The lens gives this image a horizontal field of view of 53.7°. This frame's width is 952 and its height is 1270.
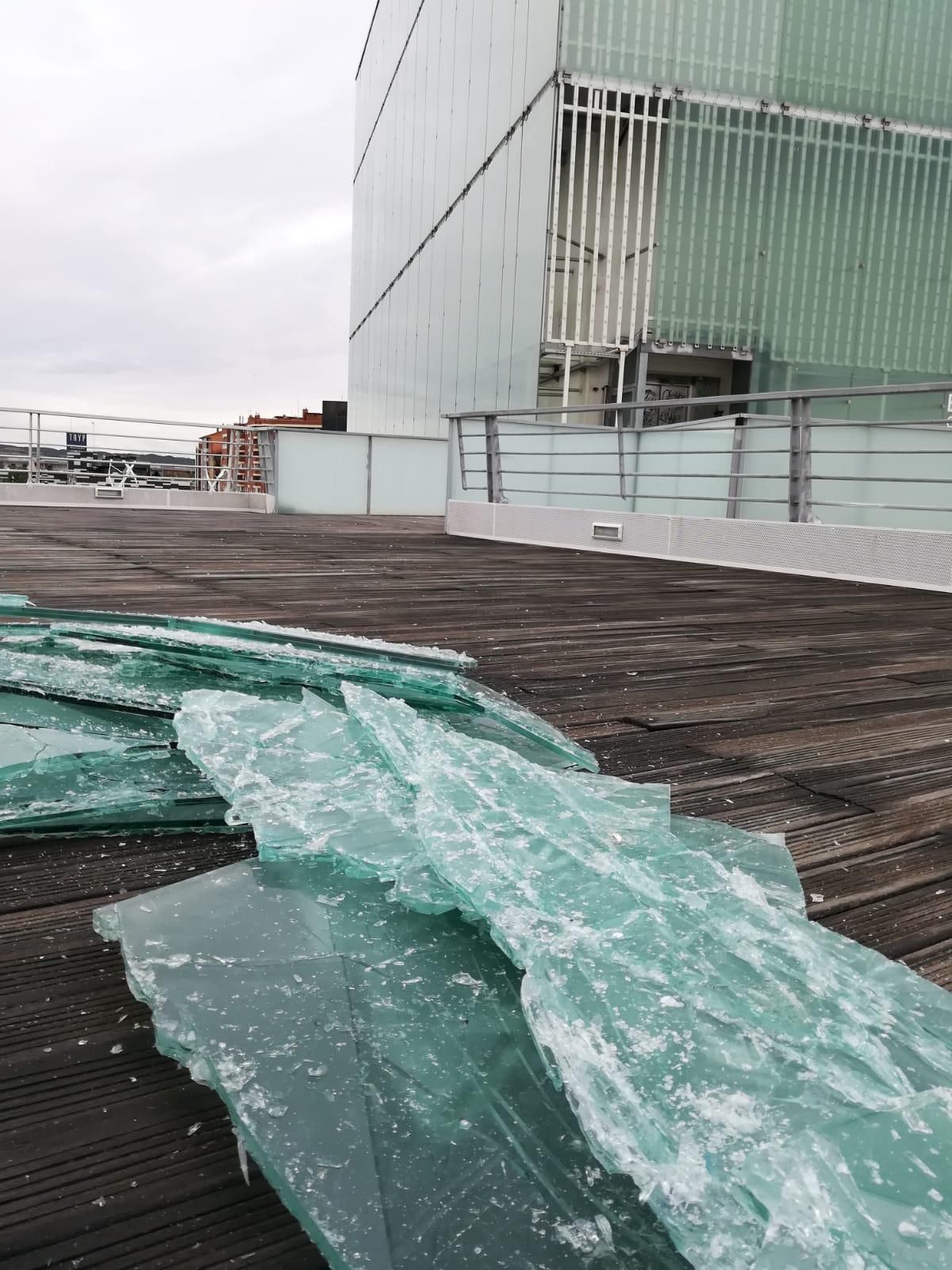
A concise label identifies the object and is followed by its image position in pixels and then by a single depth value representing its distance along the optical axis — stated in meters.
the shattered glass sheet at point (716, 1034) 0.57
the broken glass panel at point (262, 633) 2.14
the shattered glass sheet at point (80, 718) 1.46
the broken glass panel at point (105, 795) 1.17
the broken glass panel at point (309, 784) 1.04
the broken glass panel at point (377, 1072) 0.58
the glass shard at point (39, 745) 1.29
